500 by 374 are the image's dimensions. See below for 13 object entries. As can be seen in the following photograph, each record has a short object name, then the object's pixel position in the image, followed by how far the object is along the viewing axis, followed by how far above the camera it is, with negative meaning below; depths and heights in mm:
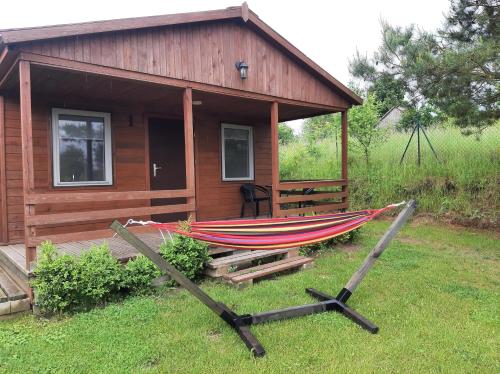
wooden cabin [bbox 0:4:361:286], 3512 +1093
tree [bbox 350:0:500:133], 4746 +1453
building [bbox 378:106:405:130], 27320 +4674
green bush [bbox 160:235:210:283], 3836 -781
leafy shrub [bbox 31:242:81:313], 3070 -834
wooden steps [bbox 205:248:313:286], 3941 -1015
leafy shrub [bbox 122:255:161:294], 3512 -914
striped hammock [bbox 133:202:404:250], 2803 -413
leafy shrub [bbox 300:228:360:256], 5238 -997
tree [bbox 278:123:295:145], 27897 +3499
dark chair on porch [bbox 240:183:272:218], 6910 -336
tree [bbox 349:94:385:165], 9391 +1335
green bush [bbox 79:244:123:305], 3205 -840
